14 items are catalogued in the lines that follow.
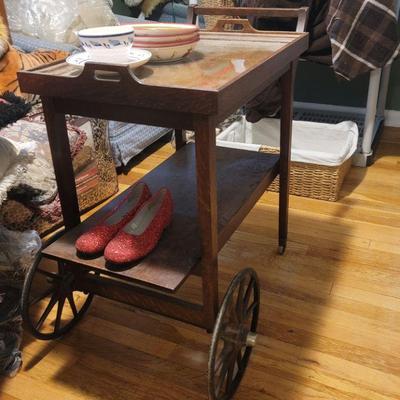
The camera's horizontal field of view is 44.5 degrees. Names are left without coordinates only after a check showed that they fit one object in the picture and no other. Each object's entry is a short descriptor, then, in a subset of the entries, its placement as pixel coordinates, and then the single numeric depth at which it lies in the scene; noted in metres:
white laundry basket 1.80
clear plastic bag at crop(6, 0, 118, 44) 2.08
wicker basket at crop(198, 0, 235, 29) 2.37
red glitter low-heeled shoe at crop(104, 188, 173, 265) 0.97
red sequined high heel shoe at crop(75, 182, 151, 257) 1.01
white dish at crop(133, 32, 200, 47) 1.02
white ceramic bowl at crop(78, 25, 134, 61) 0.92
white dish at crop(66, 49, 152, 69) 0.93
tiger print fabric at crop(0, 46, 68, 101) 1.63
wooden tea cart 0.87
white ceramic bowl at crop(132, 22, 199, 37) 1.01
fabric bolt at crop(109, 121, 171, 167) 2.06
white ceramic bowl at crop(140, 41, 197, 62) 1.03
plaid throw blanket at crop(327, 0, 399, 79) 1.69
